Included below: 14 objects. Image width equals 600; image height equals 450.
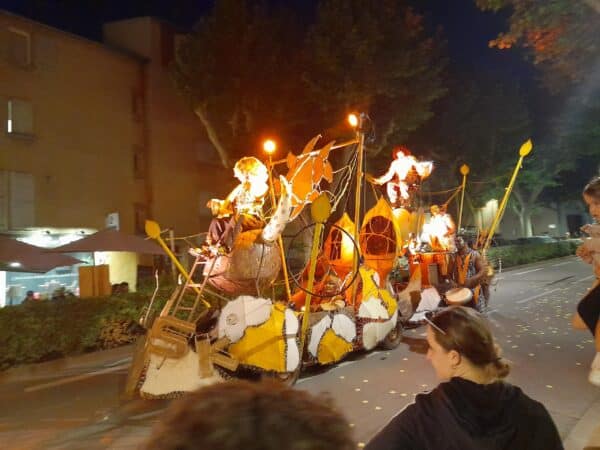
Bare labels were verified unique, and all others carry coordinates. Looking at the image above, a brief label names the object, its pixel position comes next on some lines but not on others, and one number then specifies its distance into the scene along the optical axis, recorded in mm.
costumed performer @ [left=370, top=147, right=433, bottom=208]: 11727
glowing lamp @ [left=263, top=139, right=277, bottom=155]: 8508
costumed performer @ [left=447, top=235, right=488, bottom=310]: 12180
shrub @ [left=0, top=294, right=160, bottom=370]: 9091
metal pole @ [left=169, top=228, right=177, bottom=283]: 7360
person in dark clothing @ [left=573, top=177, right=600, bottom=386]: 3119
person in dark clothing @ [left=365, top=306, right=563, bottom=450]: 2043
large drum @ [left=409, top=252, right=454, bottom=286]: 11735
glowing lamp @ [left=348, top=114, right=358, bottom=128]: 8758
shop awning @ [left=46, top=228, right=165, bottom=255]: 12109
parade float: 6707
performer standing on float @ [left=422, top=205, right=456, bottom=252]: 12336
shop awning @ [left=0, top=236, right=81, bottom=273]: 11453
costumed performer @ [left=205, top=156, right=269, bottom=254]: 8039
